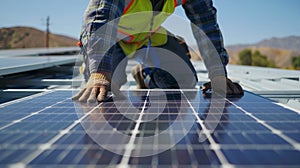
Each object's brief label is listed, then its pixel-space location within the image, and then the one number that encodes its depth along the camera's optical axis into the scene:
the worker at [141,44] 2.02
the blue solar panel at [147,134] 0.88
